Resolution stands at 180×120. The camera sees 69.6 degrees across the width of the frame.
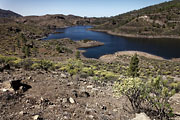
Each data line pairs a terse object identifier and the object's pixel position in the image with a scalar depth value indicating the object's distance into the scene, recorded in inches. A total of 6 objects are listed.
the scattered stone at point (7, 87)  525.3
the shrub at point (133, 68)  1377.5
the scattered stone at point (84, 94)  631.2
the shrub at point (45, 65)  1119.7
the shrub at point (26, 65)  976.9
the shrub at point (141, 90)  465.3
